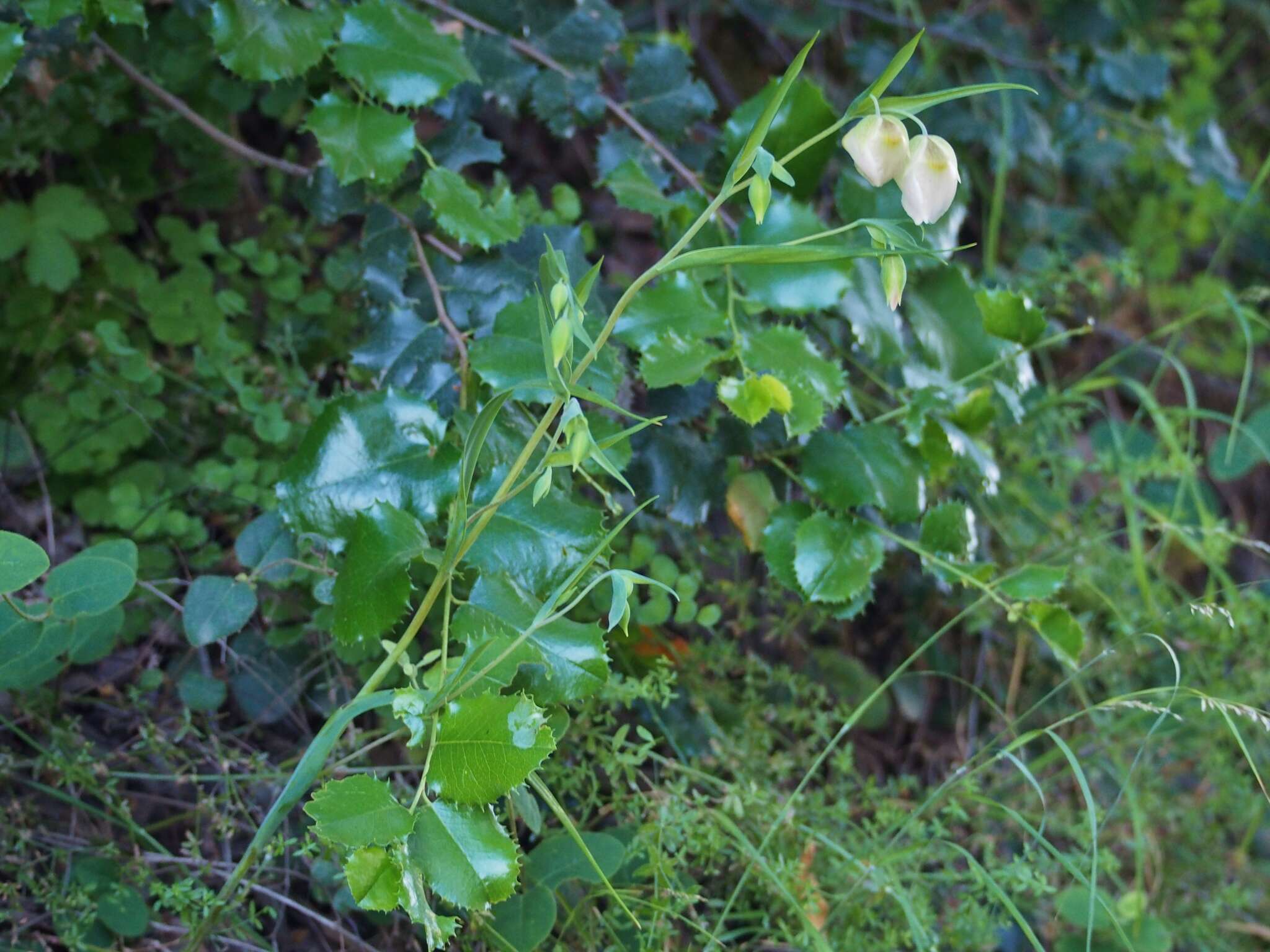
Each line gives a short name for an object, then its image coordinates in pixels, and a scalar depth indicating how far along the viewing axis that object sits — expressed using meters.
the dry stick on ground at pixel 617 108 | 1.32
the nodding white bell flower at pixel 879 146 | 0.74
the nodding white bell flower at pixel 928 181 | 0.74
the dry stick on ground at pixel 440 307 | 1.10
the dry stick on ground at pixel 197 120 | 1.31
